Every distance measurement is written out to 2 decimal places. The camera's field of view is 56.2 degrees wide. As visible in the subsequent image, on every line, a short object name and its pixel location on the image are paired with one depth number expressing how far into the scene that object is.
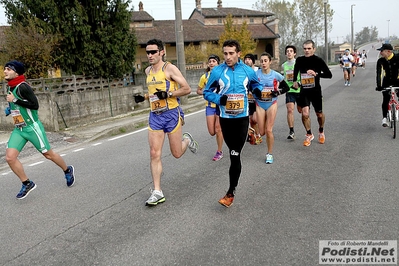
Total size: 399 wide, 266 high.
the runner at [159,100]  5.04
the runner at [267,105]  6.82
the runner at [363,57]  32.56
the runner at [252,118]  8.02
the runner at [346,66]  20.29
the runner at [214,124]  7.12
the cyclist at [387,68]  8.13
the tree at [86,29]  14.72
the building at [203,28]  42.34
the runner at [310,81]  7.54
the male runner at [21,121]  5.40
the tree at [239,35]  33.81
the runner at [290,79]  8.02
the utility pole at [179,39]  14.91
